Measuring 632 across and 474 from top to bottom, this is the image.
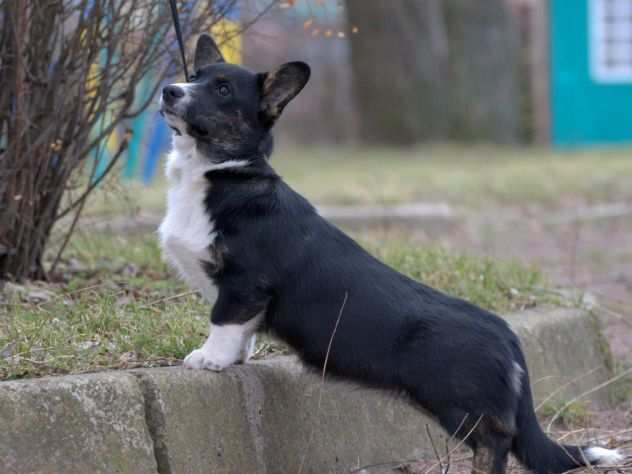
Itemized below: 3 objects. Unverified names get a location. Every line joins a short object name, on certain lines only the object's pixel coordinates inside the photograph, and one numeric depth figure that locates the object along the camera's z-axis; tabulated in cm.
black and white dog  757
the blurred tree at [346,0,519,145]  3500
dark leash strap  877
